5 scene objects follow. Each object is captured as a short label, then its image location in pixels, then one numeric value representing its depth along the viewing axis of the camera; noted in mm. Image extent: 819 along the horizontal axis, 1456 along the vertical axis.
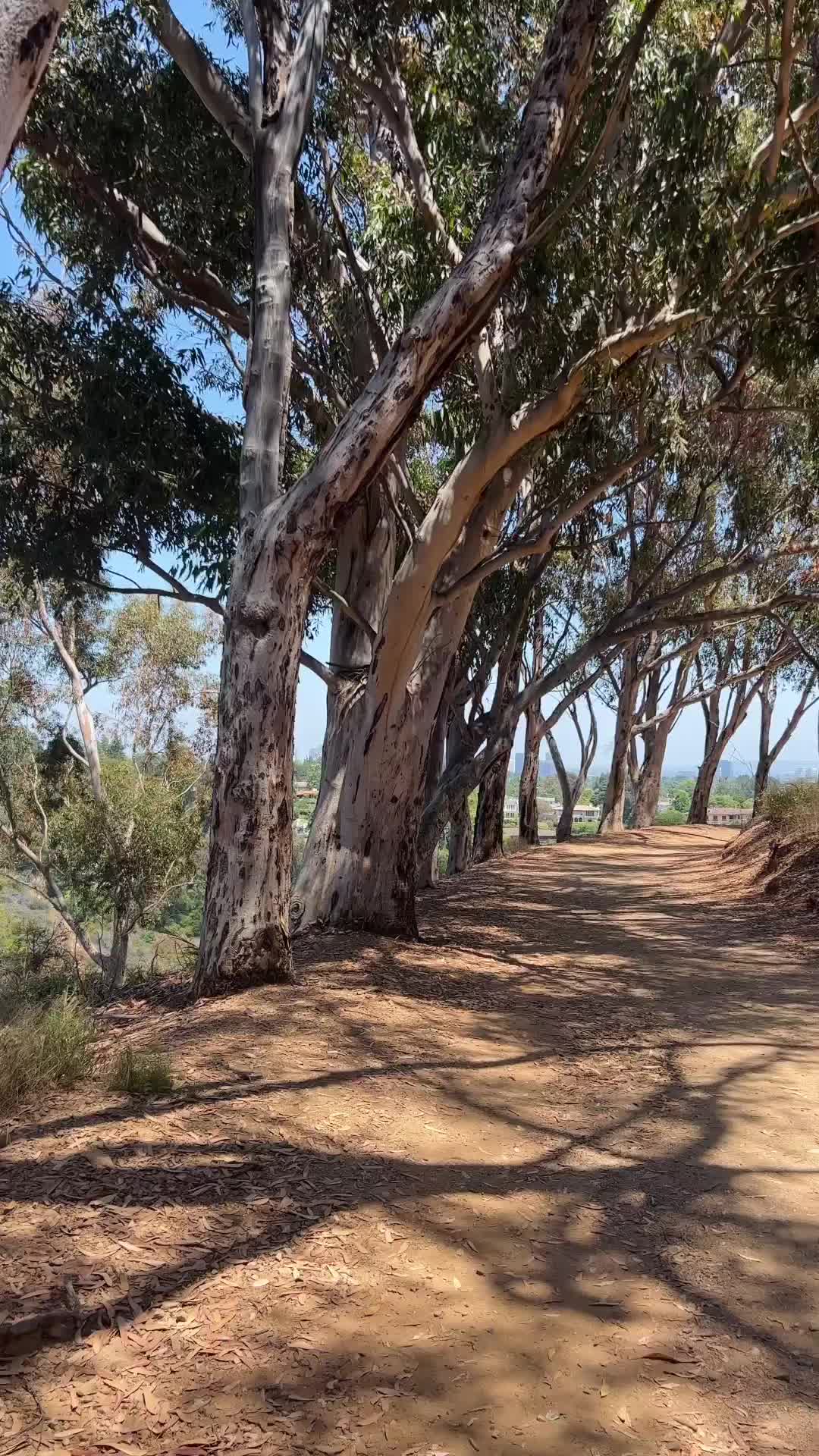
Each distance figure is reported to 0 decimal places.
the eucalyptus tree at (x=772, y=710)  23094
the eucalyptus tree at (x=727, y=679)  20531
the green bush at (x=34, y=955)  16422
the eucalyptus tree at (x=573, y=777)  21844
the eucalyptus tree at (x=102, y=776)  16531
